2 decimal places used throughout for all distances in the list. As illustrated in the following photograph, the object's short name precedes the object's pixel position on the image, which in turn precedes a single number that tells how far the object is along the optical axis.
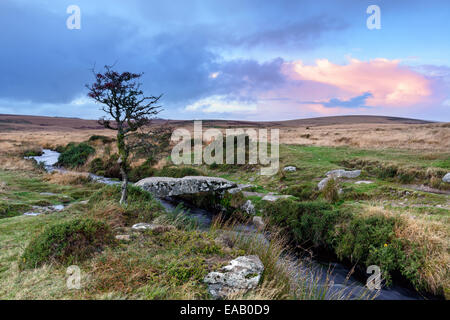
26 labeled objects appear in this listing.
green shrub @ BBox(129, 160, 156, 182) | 22.39
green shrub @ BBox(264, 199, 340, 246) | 9.79
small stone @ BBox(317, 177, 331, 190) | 13.68
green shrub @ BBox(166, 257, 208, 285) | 4.81
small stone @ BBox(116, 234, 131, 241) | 6.65
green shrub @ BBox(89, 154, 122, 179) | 23.64
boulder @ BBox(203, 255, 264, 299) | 4.61
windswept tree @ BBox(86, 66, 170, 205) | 8.94
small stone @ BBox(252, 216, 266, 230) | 11.36
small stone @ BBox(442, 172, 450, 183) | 13.14
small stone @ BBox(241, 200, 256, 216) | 12.98
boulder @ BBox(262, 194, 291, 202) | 12.96
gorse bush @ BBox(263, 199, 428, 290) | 7.43
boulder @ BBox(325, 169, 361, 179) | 15.83
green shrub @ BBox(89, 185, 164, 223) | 9.66
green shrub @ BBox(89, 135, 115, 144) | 36.39
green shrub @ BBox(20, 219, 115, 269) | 5.55
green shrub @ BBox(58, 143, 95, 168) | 27.02
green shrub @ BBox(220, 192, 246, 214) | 14.00
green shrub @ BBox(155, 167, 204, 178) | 19.50
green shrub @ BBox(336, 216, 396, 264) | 8.14
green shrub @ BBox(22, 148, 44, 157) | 32.44
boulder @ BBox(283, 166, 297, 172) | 18.75
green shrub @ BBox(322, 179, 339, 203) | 12.09
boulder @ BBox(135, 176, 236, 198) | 13.71
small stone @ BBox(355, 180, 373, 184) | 14.37
